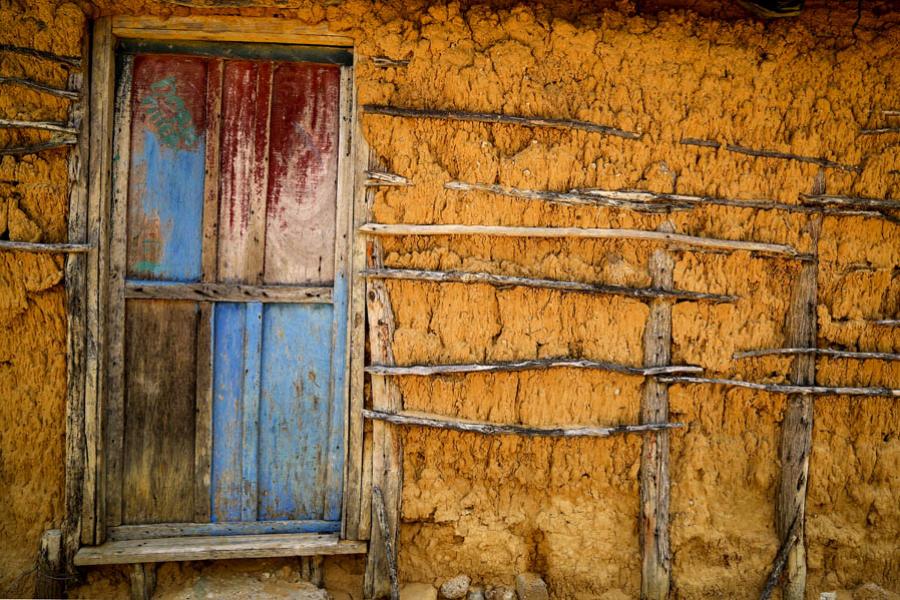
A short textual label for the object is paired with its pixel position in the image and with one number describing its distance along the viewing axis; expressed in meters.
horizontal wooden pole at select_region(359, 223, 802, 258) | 3.03
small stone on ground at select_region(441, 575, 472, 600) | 3.07
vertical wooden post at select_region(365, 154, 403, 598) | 3.07
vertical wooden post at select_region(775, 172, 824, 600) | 3.16
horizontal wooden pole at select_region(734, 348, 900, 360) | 3.14
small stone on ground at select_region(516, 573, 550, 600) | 3.07
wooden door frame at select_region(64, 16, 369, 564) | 2.97
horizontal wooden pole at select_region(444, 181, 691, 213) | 3.04
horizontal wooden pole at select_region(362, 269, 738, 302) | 3.03
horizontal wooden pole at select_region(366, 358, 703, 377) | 3.03
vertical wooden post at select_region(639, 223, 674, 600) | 3.13
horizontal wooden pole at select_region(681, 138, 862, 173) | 3.13
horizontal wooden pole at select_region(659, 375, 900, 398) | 3.13
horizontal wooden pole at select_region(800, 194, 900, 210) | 3.14
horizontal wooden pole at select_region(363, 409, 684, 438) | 3.05
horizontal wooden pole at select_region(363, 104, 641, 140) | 3.02
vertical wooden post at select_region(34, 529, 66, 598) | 2.93
